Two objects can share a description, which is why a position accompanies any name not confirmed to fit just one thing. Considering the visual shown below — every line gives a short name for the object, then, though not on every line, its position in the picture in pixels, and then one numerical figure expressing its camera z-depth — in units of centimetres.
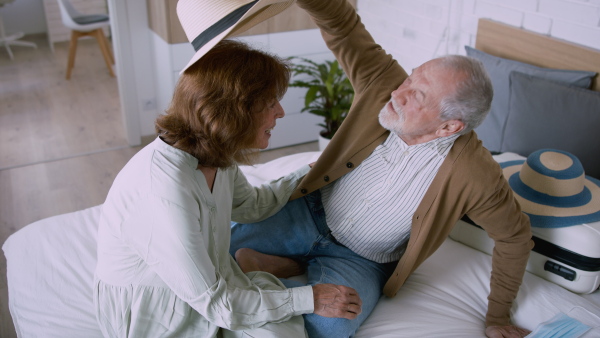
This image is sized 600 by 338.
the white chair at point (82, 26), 440
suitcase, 158
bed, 147
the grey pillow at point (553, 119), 189
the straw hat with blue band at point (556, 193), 163
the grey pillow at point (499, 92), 212
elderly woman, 120
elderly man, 143
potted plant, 297
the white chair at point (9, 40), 496
